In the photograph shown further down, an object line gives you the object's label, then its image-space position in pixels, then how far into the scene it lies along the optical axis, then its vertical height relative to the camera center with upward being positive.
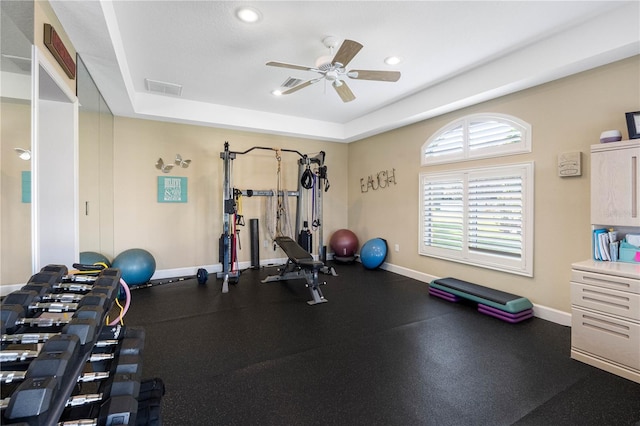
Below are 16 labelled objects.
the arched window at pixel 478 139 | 3.53 +0.97
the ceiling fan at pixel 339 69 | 2.61 +1.38
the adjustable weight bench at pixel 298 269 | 3.88 -0.79
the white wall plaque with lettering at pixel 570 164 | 2.97 +0.48
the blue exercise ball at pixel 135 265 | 4.15 -0.76
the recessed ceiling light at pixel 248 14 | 2.49 +1.71
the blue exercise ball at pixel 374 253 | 5.43 -0.78
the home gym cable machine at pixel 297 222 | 4.03 -0.18
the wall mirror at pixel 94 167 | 2.86 +0.52
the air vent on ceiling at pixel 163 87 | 4.02 +1.77
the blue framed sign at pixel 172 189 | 4.89 +0.38
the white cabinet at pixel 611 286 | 2.20 -0.59
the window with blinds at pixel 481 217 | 3.46 -0.08
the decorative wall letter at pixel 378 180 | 5.45 +0.61
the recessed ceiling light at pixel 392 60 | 3.34 +1.74
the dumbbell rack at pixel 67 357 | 0.70 -0.43
